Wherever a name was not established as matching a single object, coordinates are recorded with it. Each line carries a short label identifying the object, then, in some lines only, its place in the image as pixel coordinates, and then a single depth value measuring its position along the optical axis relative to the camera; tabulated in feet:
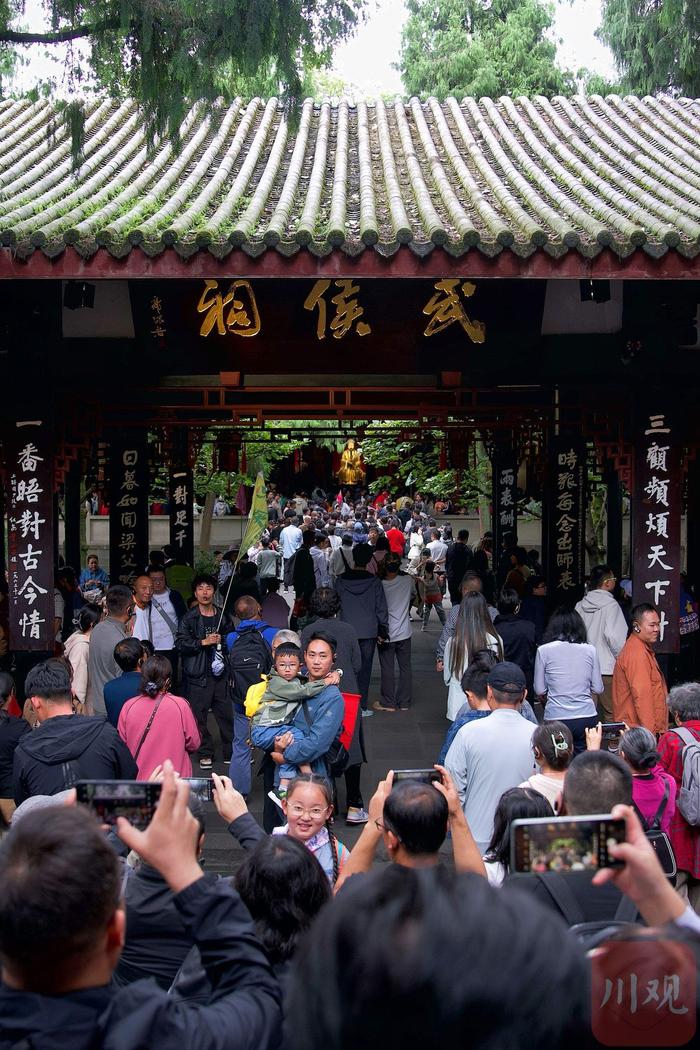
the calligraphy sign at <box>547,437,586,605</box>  41.98
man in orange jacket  24.09
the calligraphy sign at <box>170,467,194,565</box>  49.32
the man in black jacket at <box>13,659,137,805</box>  16.80
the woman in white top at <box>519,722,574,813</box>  14.97
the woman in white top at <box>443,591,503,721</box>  24.75
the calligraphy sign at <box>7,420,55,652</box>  27.86
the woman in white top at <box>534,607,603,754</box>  24.20
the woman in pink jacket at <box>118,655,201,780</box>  19.65
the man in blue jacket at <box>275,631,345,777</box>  19.40
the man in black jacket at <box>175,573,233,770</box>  28.89
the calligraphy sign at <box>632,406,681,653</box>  28.25
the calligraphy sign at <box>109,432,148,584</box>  42.06
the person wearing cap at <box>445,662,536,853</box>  17.08
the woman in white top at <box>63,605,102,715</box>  26.23
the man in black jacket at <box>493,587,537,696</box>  29.19
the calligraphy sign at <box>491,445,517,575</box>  52.75
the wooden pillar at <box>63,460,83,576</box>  48.41
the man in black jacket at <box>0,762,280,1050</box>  6.31
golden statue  104.68
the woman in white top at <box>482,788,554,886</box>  12.61
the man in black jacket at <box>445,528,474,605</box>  50.93
